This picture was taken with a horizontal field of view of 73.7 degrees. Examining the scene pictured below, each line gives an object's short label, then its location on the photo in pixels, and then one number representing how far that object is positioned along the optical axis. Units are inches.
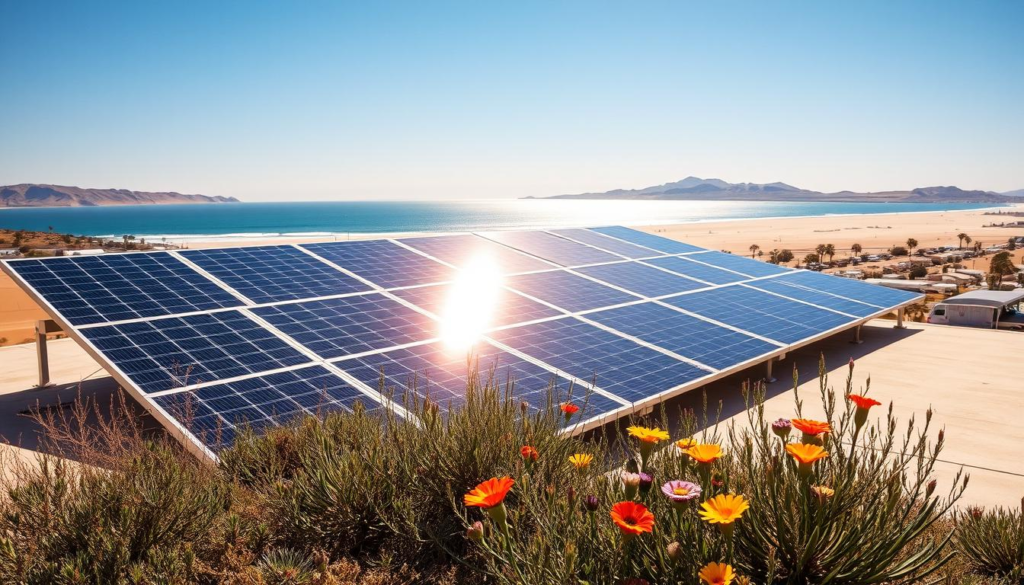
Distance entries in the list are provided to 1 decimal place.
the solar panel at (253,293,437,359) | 482.6
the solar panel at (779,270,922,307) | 878.4
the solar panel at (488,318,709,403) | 473.7
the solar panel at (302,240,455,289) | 665.6
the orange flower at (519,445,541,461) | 167.0
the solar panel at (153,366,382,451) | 353.7
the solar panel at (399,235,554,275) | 765.3
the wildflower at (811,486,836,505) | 130.8
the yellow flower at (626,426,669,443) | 152.3
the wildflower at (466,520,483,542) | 140.6
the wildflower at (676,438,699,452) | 146.3
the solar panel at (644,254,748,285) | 862.8
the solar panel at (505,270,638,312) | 652.7
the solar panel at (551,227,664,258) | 950.4
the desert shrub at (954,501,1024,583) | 226.5
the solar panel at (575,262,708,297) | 749.9
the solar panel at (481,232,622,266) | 849.5
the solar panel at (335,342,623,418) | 416.5
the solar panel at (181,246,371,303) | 573.0
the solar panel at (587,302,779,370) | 567.8
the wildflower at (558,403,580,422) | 183.2
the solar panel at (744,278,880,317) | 807.5
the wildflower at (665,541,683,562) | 129.0
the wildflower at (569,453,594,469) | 158.9
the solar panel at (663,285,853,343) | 673.6
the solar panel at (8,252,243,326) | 474.6
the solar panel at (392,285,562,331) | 569.0
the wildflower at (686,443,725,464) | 134.9
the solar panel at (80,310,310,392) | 404.8
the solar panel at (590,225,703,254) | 1024.2
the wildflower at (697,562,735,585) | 119.1
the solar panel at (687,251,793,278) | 954.9
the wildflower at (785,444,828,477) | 126.9
